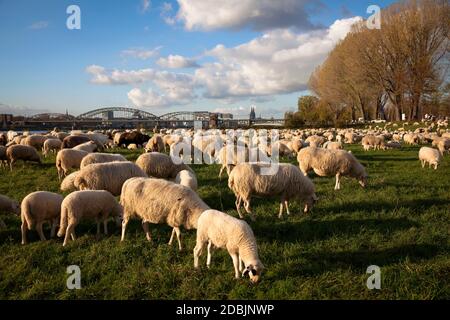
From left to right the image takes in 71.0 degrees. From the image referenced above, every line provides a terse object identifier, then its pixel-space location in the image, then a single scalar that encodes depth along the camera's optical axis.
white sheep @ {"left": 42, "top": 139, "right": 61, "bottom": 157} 19.25
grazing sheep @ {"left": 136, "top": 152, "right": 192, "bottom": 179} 10.70
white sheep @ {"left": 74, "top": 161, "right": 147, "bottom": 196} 8.21
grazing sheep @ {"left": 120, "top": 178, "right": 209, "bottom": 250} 6.02
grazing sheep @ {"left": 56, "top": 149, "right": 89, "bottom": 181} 11.97
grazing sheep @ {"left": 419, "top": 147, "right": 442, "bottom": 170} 14.71
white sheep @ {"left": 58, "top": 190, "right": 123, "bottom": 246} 6.29
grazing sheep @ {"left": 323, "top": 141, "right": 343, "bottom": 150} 18.73
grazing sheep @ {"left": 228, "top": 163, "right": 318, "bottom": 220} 7.82
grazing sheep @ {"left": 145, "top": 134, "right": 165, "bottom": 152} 20.45
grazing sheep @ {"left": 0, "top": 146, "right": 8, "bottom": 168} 15.50
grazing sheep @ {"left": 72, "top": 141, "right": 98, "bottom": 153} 15.63
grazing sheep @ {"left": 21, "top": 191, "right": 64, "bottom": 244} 6.58
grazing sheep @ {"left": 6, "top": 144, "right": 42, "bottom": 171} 15.05
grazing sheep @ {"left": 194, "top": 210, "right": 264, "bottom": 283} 4.68
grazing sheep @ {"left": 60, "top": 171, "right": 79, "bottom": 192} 8.95
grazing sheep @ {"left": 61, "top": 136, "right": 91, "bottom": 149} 18.83
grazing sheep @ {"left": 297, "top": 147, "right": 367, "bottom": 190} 10.68
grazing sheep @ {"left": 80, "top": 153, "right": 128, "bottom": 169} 10.33
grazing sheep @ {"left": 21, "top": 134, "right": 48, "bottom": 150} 20.97
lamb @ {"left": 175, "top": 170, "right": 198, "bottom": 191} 8.64
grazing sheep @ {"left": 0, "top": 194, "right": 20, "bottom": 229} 7.86
